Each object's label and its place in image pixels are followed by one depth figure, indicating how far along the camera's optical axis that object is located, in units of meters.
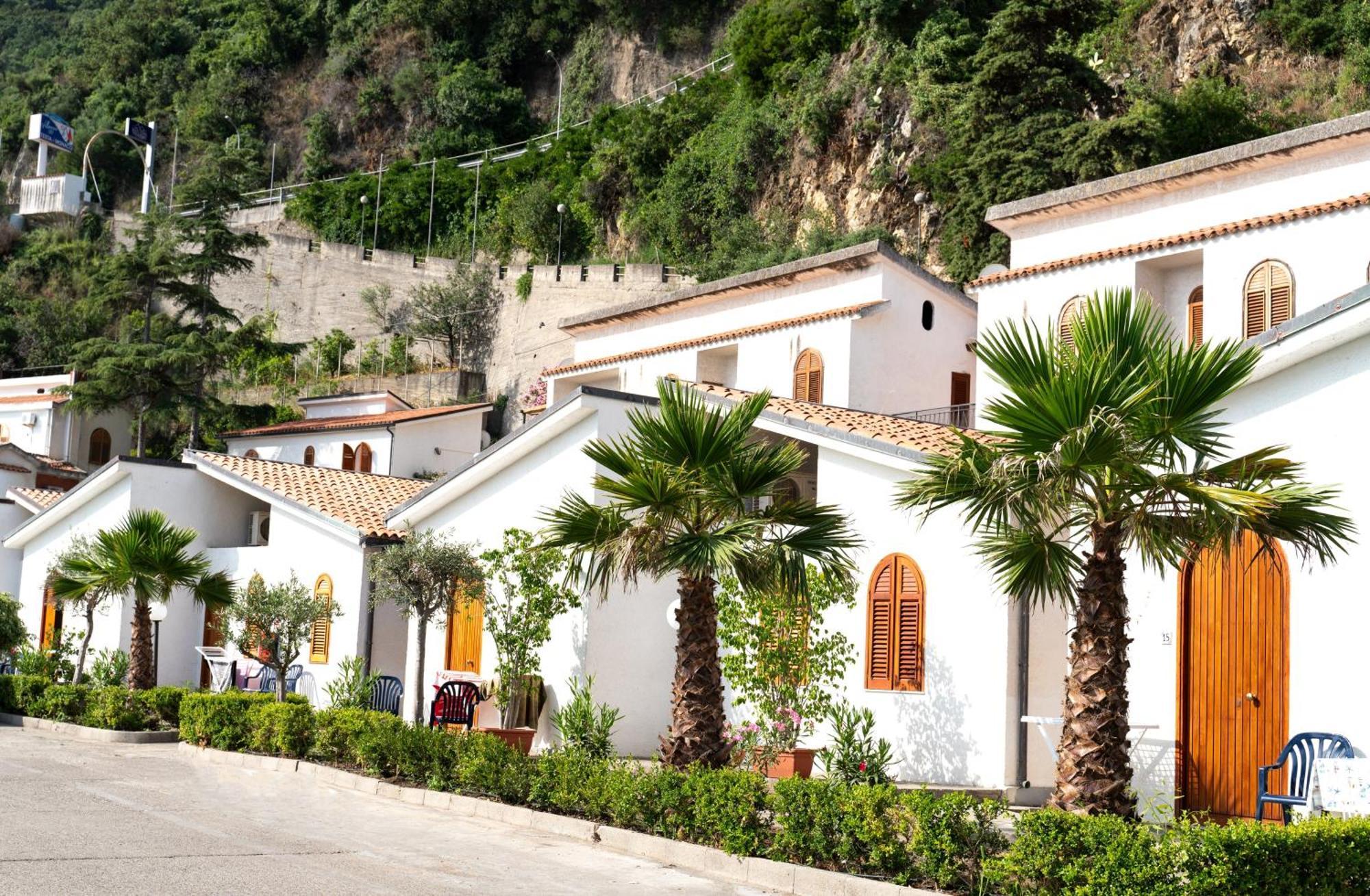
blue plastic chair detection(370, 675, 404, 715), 21.17
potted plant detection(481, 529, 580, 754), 18.19
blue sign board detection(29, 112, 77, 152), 78.19
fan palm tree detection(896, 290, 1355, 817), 9.57
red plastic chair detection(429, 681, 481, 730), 18.41
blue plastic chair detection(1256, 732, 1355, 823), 11.07
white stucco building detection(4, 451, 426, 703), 22.92
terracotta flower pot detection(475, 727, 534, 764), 17.33
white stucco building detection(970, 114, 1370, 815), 11.45
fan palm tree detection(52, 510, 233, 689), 21.81
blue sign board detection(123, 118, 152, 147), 75.56
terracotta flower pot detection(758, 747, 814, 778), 14.98
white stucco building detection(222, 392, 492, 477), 39.97
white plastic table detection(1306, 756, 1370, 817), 9.95
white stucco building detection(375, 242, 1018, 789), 15.16
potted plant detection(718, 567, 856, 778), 15.35
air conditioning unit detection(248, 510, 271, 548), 27.53
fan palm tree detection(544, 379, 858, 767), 12.83
